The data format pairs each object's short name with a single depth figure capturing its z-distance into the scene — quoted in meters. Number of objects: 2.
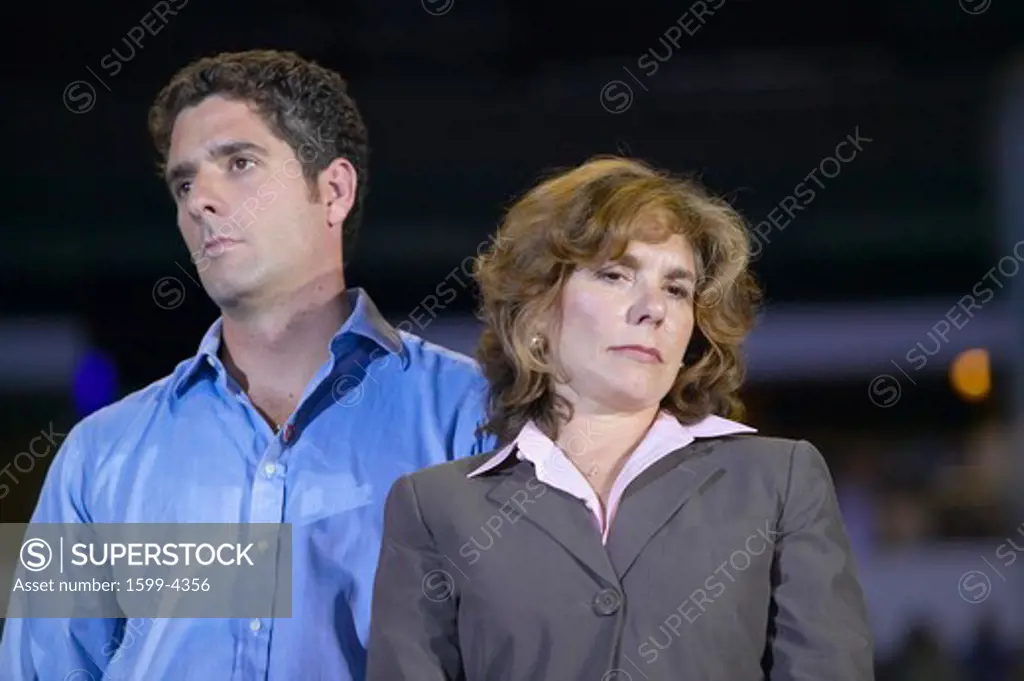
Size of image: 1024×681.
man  6.39
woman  6.10
